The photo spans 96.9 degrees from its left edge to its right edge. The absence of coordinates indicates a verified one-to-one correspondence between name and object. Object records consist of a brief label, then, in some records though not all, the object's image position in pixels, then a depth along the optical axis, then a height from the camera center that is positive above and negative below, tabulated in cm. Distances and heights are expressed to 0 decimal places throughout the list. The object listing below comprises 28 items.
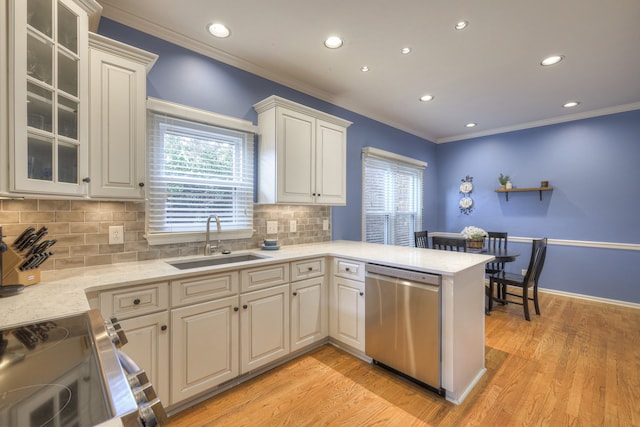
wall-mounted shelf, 437 +36
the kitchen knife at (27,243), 151 -16
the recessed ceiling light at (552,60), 265 +146
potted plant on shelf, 474 +53
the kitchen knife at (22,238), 149 -14
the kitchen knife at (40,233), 154 -12
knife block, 139 -28
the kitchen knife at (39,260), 148 -25
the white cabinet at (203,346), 178 -89
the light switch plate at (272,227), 293 -15
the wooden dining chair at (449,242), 325 -35
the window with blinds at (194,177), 220 +31
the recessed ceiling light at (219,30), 222 +146
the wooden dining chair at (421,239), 413 -40
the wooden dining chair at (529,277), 335 -81
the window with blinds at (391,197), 410 +25
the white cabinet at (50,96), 123 +57
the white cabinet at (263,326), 209 -89
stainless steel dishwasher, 196 -82
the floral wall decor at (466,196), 523 +31
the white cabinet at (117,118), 171 +60
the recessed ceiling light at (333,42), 238 +146
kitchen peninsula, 123 -39
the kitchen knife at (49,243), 154 -18
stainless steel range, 57 -41
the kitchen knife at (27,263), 144 -26
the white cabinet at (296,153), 266 +59
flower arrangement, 365 -28
